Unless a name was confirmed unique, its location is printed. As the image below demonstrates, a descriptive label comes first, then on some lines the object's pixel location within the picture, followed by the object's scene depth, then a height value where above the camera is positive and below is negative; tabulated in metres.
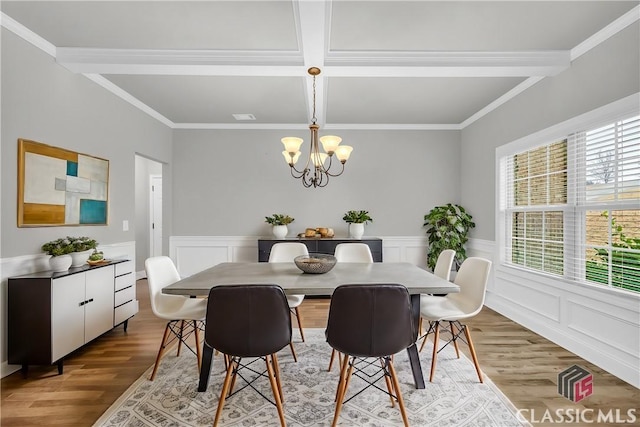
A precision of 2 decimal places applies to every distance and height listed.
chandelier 2.60 +0.57
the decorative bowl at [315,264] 2.37 -0.38
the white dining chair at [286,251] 3.35 -0.40
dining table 1.97 -0.46
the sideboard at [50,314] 2.29 -0.78
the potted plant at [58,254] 2.53 -0.34
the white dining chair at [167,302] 2.28 -0.71
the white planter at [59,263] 2.52 -0.41
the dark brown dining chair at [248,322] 1.66 -0.58
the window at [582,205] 2.37 +0.09
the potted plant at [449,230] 4.59 -0.22
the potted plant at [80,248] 2.76 -0.32
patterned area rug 1.85 -1.21
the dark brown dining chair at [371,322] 1.66 -0.57
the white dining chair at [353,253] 3.37 -0.42
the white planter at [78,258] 2.76 -0.40
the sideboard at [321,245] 4.66 -0.46
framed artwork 2.50 +0.23
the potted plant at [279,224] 4.84 -0.16
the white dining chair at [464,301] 2.26 -0.68
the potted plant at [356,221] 4.80 -0.10
